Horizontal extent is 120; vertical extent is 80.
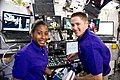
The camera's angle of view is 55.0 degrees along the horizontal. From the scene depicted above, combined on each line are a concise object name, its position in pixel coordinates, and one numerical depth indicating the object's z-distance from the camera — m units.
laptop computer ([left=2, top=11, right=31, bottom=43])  1.47
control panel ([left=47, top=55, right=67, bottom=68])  1.38
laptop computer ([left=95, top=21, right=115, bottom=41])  2.40
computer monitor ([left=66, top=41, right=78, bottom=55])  1.69
